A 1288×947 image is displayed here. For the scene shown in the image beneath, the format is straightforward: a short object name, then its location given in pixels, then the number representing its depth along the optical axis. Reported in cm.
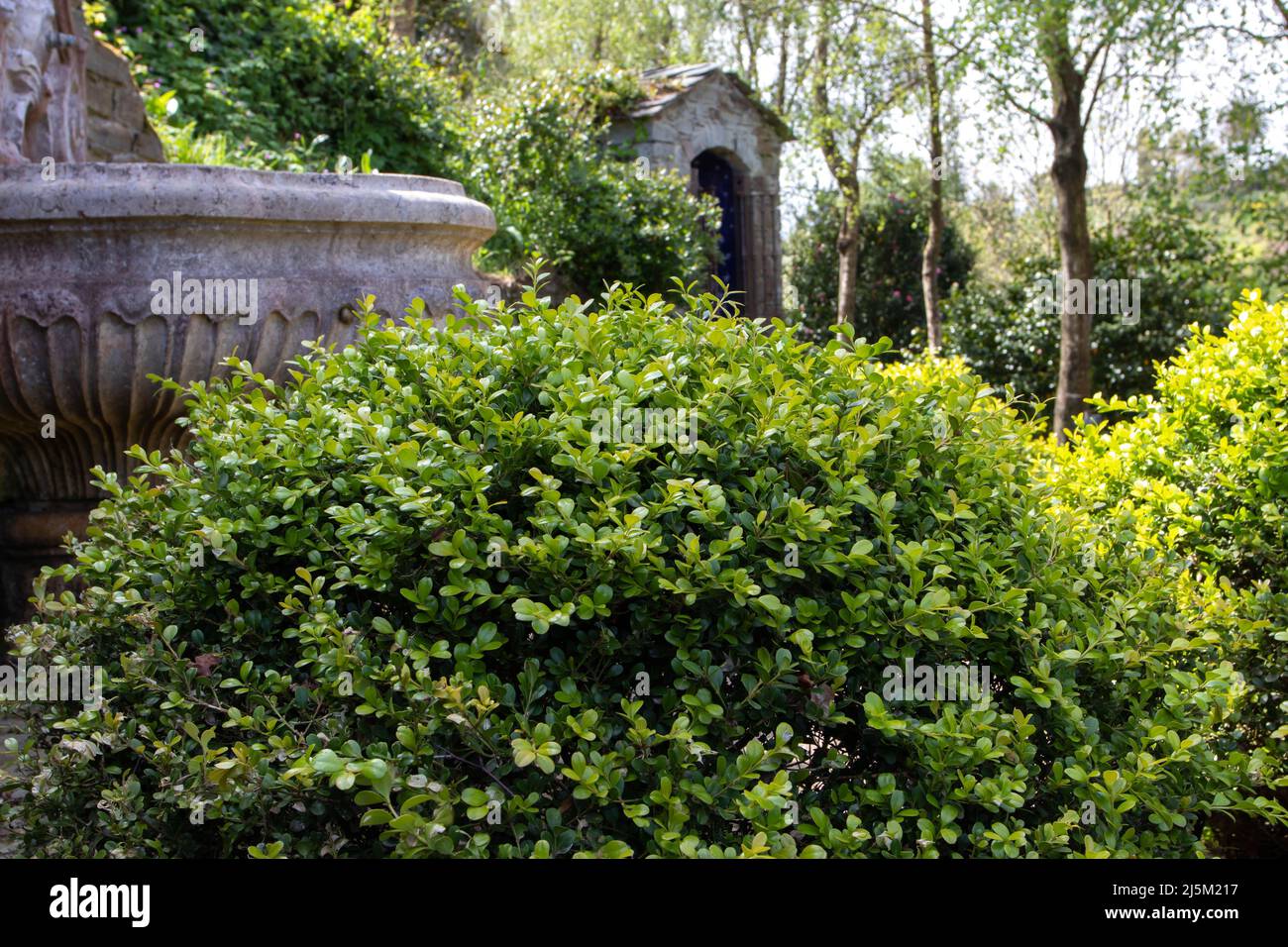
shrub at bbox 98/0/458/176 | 988
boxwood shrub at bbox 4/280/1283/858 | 178
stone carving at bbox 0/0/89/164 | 436
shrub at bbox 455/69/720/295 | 1155
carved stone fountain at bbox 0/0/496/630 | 358
